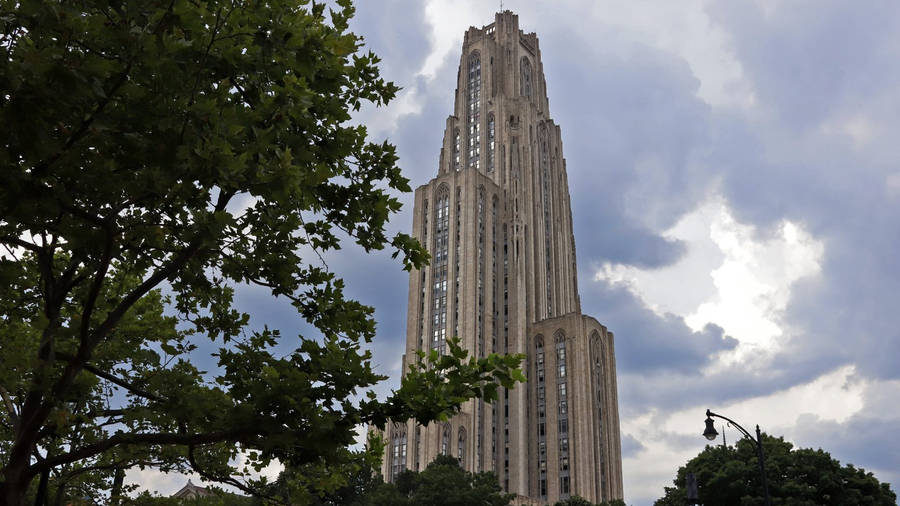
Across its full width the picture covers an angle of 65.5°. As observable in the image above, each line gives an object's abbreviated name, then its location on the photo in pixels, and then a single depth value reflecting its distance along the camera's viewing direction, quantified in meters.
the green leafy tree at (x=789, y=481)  44.47
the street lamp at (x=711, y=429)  26.55
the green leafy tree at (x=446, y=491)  60.88
